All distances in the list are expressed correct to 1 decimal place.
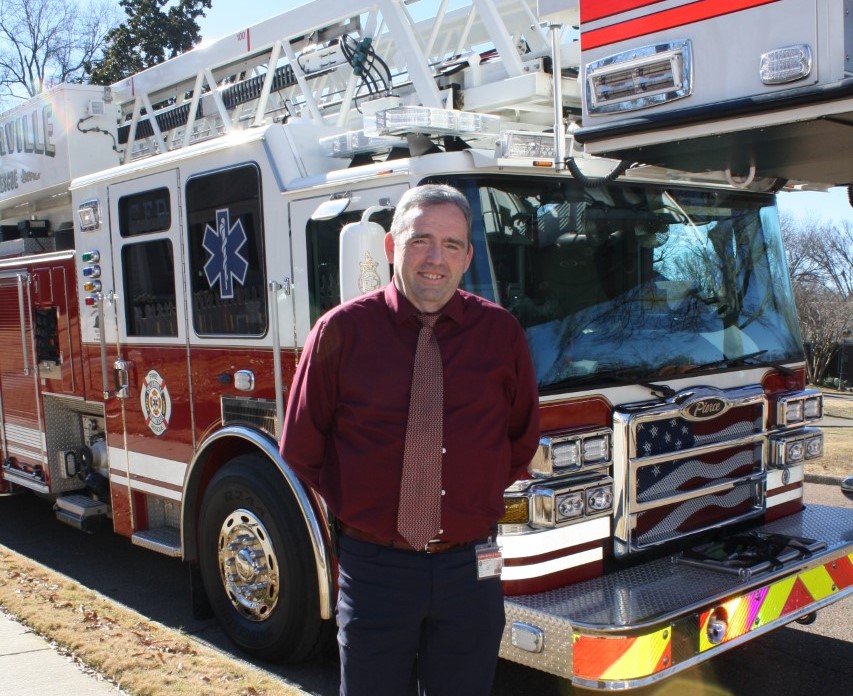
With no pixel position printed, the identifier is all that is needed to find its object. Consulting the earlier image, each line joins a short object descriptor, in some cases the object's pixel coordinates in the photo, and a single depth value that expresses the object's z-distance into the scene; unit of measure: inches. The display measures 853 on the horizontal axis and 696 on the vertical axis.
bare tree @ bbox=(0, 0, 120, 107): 1149.1
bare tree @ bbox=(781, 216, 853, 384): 733.3
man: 97.0
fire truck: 139.5
